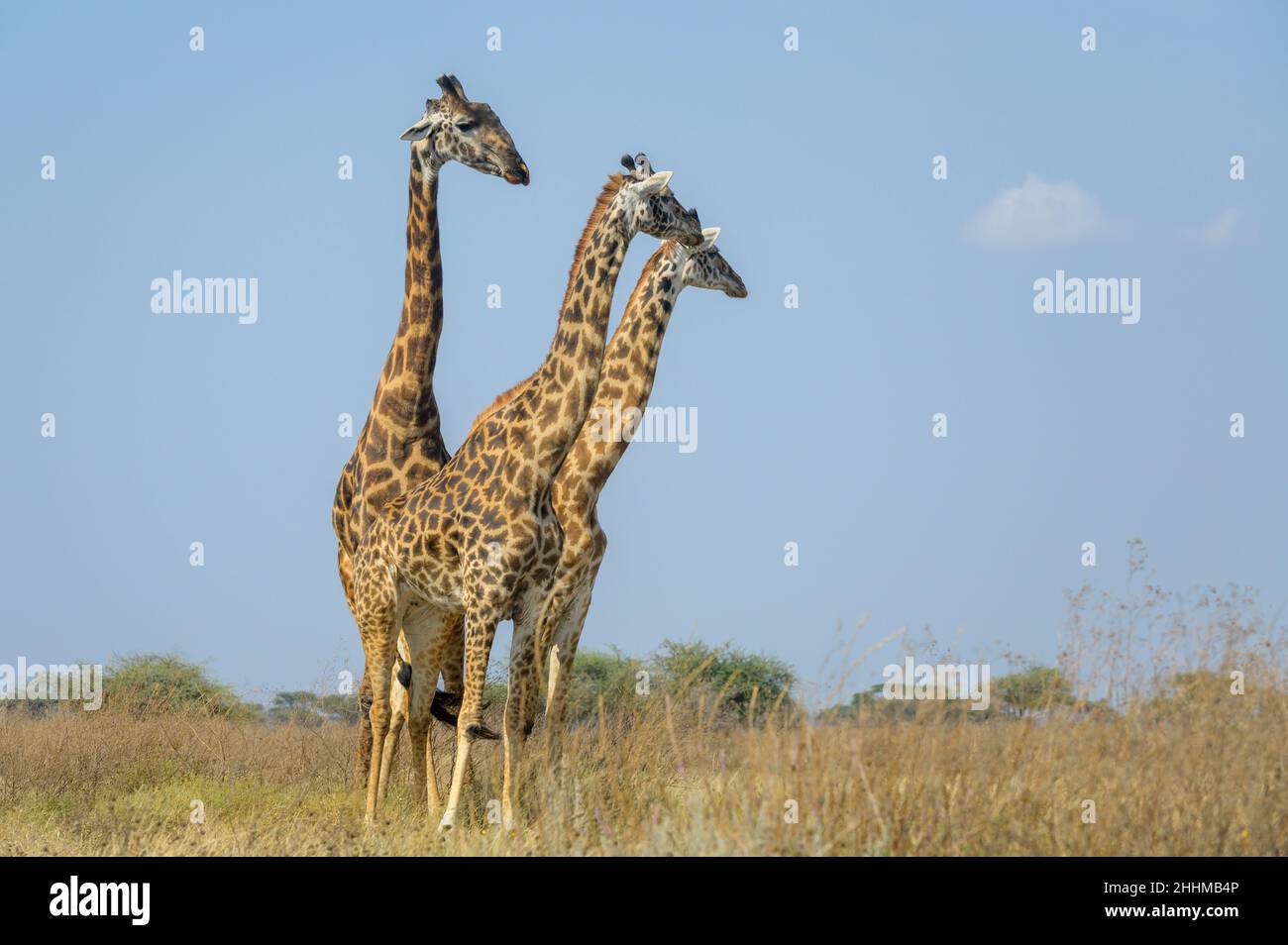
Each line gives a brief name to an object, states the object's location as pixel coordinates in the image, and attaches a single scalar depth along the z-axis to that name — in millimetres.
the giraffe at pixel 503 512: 10367
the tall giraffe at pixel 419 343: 12133
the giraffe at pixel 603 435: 11844
